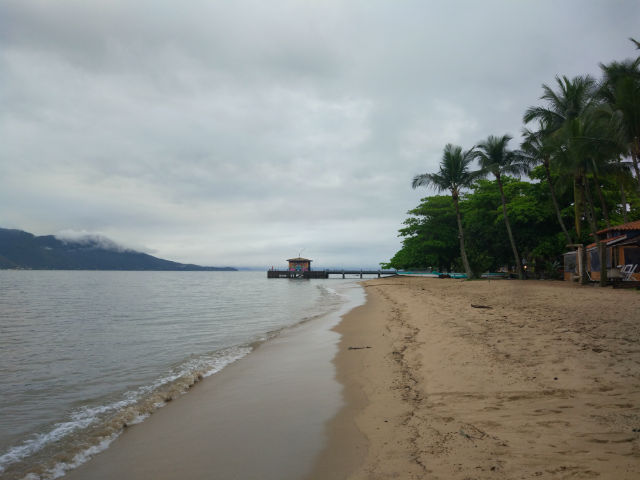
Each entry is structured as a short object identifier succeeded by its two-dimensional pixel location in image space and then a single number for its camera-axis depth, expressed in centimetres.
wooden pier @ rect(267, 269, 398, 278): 8925
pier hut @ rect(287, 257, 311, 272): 8962
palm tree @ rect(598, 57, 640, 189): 1423
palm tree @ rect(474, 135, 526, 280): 2923
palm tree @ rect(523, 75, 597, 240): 2506
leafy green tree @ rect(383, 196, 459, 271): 4578
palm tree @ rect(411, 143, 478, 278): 3216
